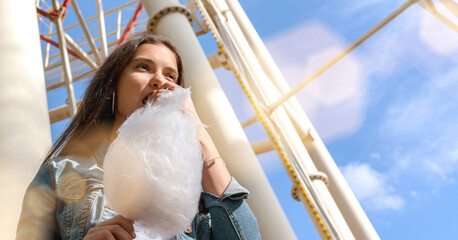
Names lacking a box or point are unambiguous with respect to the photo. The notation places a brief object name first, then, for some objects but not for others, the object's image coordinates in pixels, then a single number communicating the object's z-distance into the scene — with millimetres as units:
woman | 1256
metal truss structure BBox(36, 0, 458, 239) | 3096
